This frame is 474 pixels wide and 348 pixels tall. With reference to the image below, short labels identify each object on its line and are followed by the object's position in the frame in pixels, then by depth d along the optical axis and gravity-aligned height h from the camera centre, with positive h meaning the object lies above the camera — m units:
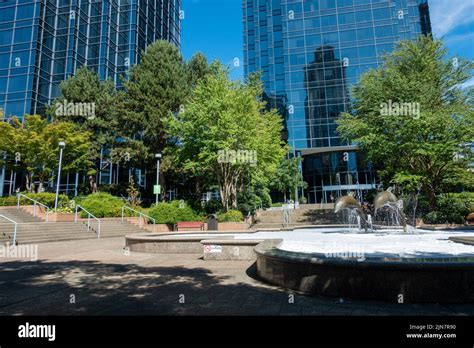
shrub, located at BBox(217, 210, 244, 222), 23.02 -0.56
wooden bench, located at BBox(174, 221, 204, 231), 21.94 -1.12
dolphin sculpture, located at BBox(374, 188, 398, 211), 12.96 +0.29
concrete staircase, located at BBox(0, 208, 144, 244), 16.32 -1.04
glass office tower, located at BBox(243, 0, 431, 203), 46.78 +21.76
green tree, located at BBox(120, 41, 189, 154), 30.88 +11.99
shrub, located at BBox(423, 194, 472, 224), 18.53 -0.52
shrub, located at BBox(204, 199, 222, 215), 28.30 +0.26
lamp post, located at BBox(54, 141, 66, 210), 22.32 +0.88
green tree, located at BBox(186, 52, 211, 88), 37.53 +18.11
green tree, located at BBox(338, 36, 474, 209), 19.52 +6.06
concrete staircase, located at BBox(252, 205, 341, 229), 27.60 -0.99
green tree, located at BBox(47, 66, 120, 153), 33.22 +11.66
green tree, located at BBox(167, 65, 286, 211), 23.03 +5.78
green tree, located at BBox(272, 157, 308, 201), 42.53 +4.52
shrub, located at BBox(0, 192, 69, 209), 23.41 +1.10
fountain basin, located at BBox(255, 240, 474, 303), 4.80 -1.20
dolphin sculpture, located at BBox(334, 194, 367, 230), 12.77 +0.15
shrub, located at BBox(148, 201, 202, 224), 24.56 -0.24
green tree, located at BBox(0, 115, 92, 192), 26.59 +6.16
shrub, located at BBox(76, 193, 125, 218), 24.23 +0.52
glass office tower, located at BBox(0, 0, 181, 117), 39.03 +24.83
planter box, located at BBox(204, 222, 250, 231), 22.24 -1.19
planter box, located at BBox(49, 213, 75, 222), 21.52 -0.27
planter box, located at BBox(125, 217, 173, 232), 24.12 -1.13
